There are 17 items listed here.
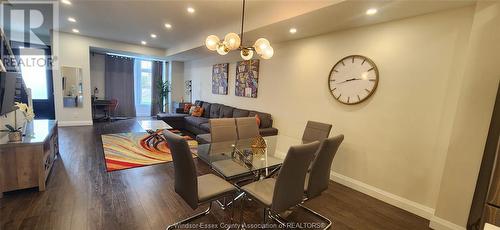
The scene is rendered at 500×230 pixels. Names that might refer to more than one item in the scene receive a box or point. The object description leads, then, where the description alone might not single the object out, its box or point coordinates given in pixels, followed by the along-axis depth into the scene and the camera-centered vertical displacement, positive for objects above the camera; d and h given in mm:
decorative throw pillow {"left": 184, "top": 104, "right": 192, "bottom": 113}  6995 -457
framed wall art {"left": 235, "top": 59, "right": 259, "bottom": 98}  4910 +467
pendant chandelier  2414 +594
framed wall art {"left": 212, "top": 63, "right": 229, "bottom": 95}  5949 +506
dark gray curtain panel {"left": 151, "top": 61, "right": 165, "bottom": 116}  8555 +423
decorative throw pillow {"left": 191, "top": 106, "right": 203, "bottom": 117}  6328 -533
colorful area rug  3530 -1175
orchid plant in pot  2397 -542
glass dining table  2150 -686
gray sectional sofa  4441 -612
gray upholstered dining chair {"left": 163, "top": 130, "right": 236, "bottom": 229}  1629 -746
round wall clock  2908 +370
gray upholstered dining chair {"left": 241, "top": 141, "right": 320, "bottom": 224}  1587 -644
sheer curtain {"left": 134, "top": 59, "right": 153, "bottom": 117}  8359 +140
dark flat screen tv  2295 -115
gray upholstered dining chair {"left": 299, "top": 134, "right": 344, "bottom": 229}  1870 -594
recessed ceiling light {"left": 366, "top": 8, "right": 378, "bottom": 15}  2414 +1097
